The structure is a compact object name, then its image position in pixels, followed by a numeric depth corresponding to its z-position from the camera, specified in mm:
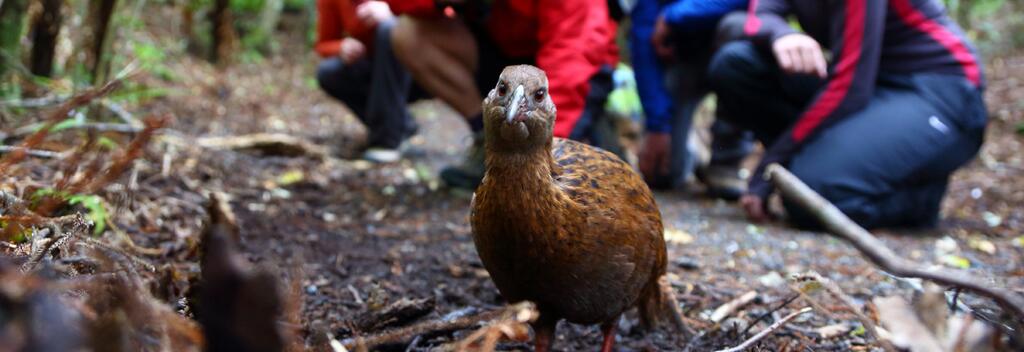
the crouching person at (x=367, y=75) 6012
